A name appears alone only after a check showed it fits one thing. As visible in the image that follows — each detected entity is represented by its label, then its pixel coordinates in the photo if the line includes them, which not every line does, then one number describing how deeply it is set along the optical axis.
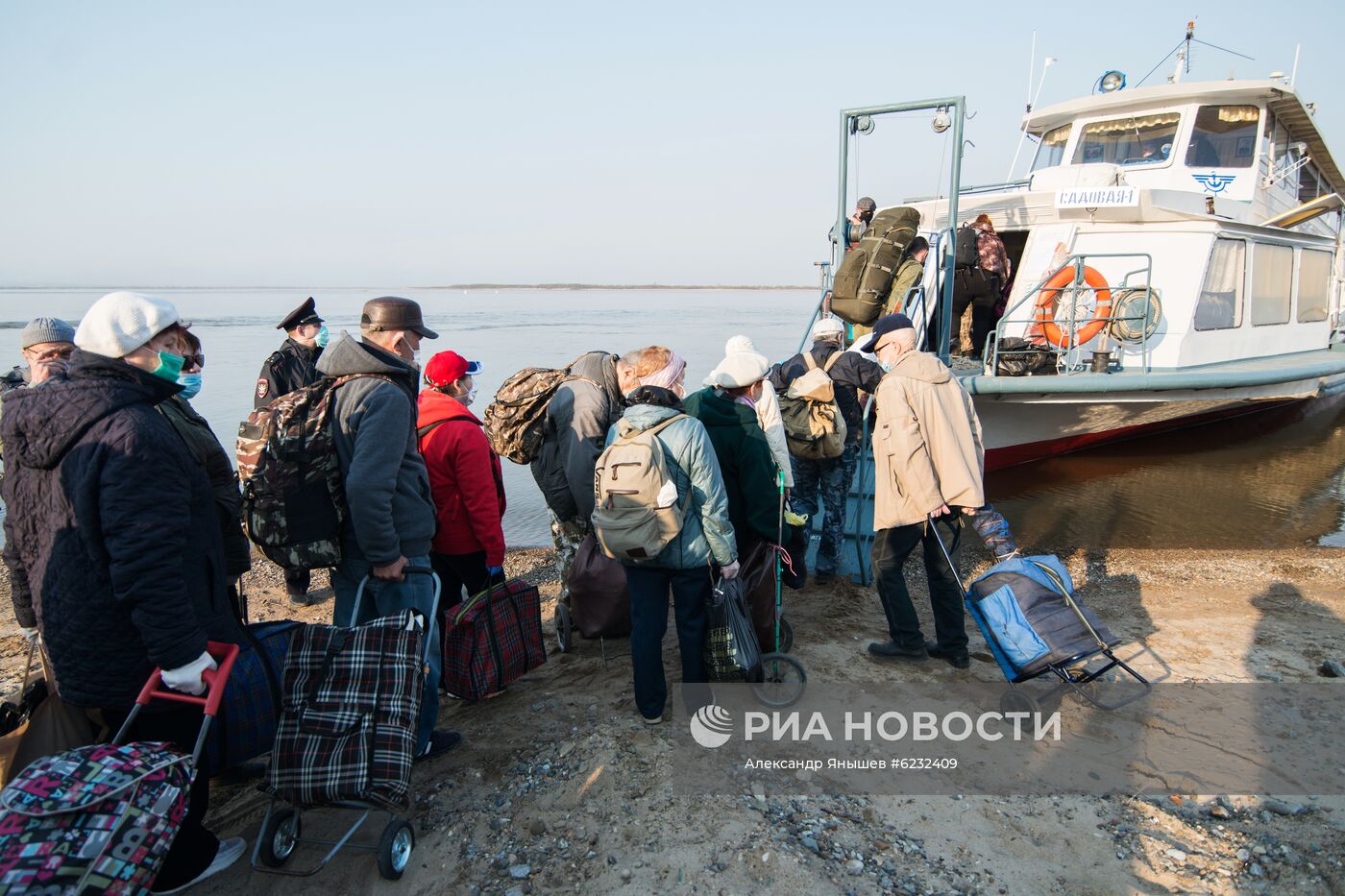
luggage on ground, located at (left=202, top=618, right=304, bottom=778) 2.33
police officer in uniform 4.51
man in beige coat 3.40
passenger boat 7.16
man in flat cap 2.58
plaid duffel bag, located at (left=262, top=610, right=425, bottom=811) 2.17
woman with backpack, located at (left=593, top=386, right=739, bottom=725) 2.82
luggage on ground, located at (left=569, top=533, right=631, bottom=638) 3.57
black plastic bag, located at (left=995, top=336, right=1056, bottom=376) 7.00
